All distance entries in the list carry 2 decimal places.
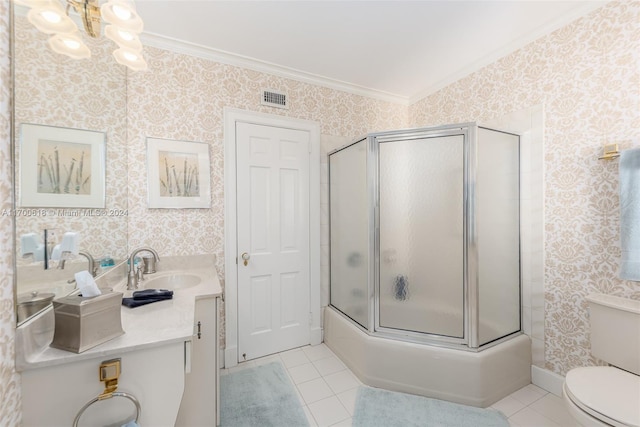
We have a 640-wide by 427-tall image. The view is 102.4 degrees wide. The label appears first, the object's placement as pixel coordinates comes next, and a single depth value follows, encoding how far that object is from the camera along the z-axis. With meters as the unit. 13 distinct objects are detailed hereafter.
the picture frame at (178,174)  1.92
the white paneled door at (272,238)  2.22
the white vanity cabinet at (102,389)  0.83
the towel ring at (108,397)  0.83
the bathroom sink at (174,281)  1.75
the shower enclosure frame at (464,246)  1.76
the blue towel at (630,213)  1.36
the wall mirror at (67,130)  0.89
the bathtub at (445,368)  1.69
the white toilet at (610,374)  1.11
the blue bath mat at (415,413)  1.56
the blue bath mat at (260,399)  1.59
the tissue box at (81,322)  0.84
